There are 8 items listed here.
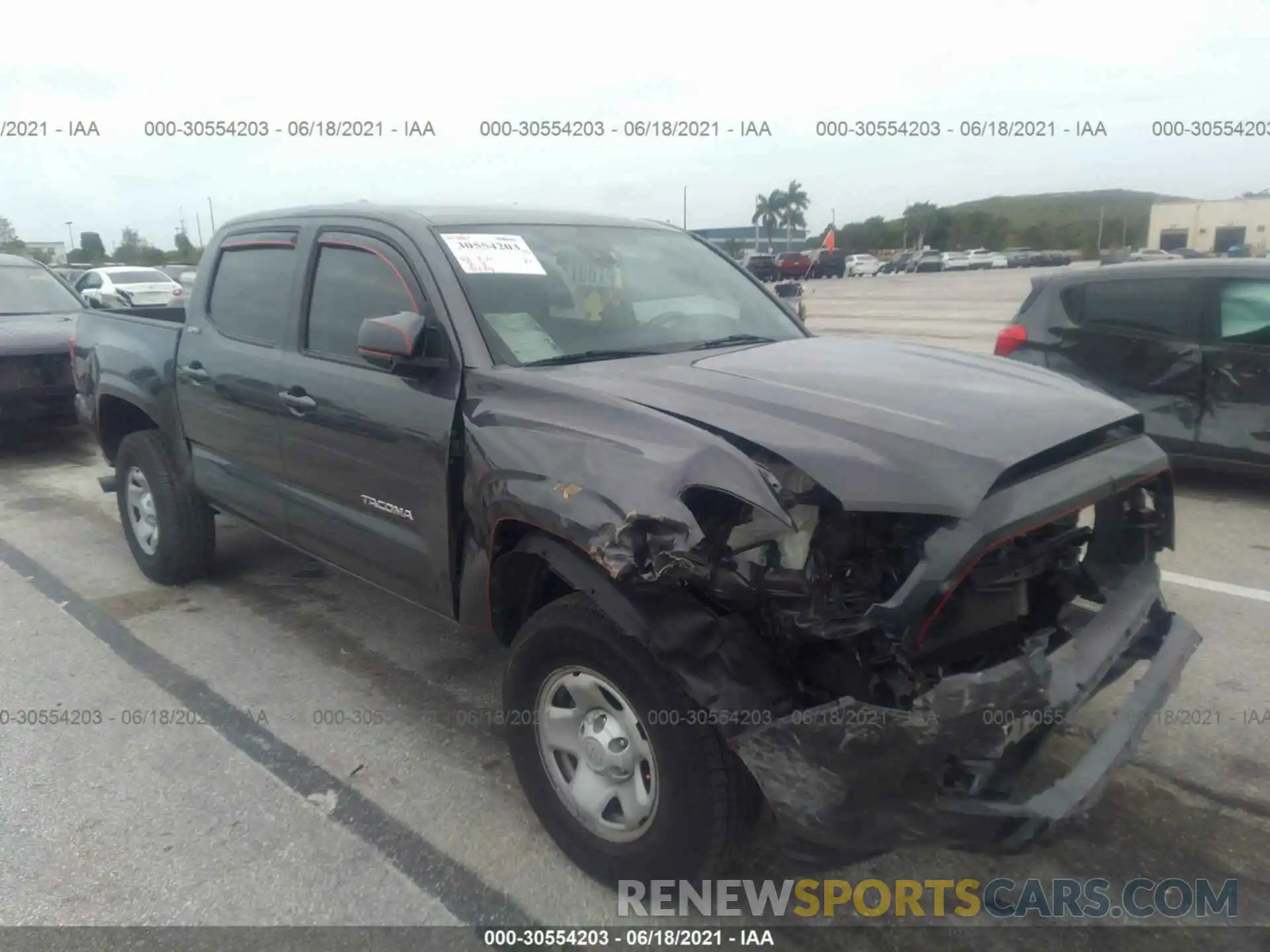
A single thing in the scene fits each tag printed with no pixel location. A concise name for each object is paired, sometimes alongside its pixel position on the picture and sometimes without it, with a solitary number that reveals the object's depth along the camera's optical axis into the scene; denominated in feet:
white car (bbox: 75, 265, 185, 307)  71.92
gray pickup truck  7.41
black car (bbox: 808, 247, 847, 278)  131.50
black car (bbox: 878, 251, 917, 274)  196.65
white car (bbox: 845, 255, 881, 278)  181.37
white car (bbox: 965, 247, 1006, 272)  193.77
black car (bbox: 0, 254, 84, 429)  26.20
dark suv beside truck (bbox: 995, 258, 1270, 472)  19.94
